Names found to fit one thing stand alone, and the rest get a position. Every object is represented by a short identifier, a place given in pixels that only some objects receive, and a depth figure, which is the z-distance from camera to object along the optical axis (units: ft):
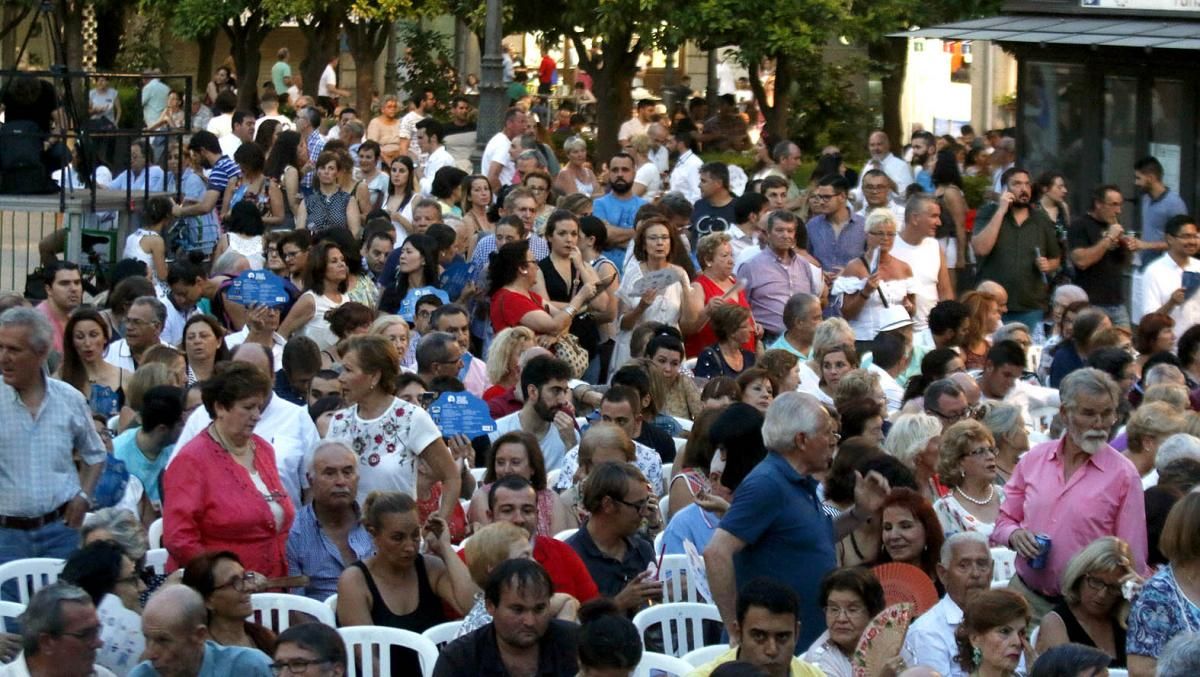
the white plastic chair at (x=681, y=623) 44.12
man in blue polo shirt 40.63
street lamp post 132.39
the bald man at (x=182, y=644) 37.19
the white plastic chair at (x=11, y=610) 42.28
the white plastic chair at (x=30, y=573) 45.92
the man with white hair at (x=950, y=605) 39.96
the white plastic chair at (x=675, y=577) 46.66
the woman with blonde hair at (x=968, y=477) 48.78
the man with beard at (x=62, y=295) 64.94
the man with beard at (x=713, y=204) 87.46
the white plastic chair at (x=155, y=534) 49.65
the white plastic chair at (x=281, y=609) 43.60
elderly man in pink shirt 44.92
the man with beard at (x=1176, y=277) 75.33
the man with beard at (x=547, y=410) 56.19
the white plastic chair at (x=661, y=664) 39.70
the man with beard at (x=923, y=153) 112.29
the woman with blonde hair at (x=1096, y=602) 40.55
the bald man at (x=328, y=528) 47.00
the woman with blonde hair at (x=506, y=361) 61.60
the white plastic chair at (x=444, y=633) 42.52
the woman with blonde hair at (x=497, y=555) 41.67
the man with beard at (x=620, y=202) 88.98
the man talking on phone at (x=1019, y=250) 81.27
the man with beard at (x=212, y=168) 91.84
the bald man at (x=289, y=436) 50.64
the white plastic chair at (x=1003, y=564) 48.91
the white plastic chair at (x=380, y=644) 41.48
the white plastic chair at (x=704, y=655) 40.35
